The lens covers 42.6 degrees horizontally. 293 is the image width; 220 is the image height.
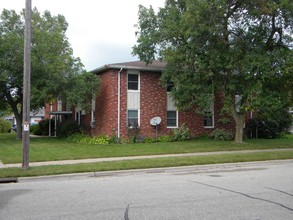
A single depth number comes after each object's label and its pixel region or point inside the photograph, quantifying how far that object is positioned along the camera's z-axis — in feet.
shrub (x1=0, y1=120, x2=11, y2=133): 154.71
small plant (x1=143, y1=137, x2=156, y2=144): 82.84
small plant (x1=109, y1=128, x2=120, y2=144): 80.85
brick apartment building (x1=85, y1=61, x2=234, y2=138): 83.35
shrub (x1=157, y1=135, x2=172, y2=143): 84.38
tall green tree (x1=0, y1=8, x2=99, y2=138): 80.53
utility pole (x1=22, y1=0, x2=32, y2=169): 39.11
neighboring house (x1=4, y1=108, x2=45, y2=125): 200.07
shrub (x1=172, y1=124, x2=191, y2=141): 85.79
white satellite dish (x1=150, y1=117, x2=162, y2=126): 85.46
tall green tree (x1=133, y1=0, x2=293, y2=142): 63.52
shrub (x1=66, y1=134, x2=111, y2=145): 80.48
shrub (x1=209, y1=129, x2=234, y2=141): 86.53
